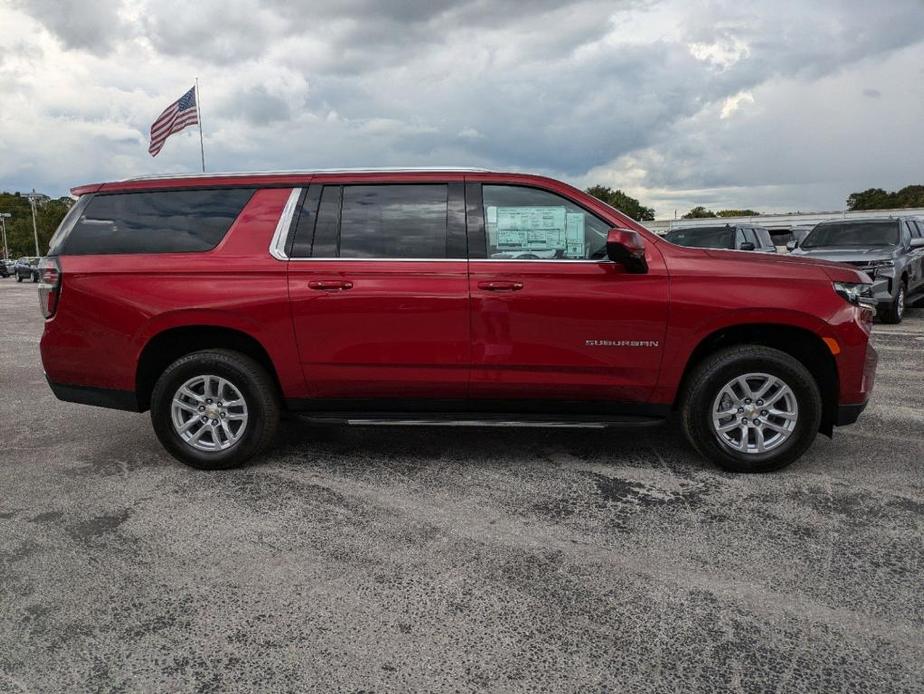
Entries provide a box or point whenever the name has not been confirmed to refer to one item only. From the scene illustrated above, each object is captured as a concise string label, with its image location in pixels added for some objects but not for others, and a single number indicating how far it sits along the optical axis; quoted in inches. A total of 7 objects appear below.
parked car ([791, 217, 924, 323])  442.0
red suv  159.3
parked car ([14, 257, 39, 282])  1838.1
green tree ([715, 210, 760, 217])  4298.0
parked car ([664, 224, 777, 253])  494.9
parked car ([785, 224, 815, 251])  900.6
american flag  874.1
